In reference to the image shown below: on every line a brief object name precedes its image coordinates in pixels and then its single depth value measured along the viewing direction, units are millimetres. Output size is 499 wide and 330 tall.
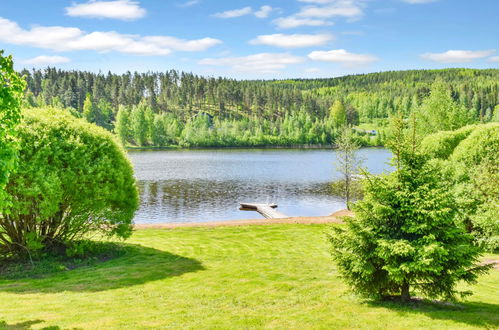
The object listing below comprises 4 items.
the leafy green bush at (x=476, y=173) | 21266
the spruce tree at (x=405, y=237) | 11383
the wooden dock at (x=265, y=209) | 41956
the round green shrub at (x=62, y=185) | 17562
